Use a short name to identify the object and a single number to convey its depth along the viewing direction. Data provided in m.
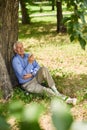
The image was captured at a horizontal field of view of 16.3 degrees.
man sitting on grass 6.04
